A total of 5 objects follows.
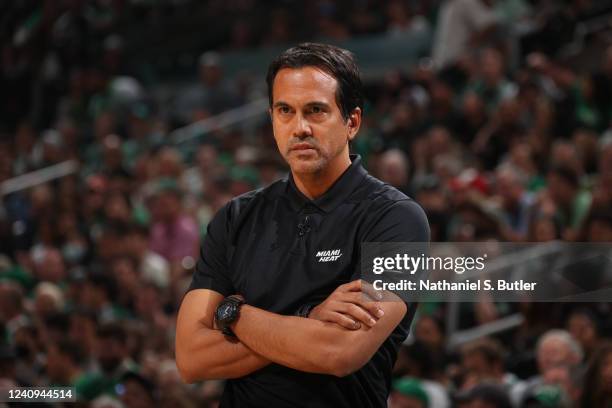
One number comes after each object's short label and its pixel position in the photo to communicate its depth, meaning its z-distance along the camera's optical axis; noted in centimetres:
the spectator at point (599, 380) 893
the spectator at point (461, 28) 2119
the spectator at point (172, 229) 1700
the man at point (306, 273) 524
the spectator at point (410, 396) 1081
